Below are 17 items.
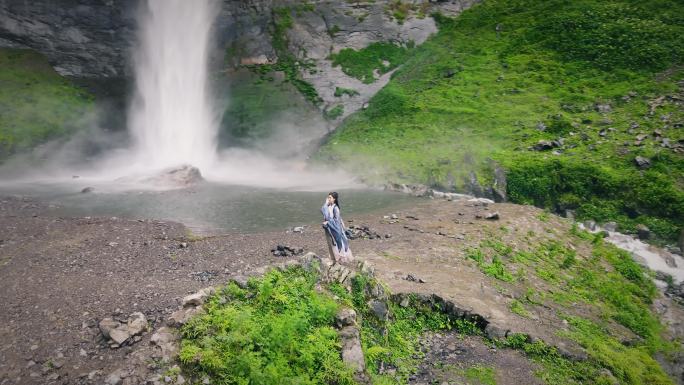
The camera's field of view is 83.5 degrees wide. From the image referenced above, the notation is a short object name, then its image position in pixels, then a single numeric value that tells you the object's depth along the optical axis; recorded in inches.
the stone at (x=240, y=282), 385.1
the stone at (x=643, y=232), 928.3
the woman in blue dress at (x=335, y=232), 491.8
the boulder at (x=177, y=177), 1234.6
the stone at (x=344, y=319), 377.1
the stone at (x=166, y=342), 301.0
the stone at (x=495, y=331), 463.5
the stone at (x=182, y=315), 329.7
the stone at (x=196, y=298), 351.9
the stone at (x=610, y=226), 969.6
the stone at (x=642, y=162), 1064.2
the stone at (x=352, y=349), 338.0
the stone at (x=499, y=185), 1176.2
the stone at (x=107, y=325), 320.8
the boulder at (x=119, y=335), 310.6
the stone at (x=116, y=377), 273.6
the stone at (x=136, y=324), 321.4
